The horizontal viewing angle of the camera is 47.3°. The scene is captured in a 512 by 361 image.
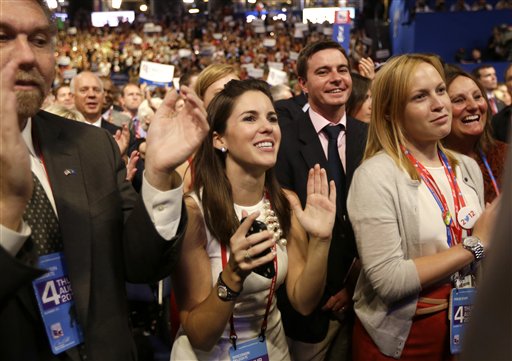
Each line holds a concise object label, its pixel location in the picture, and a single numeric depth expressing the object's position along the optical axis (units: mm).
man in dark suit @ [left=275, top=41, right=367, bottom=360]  2668
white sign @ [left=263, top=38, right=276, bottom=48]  11061
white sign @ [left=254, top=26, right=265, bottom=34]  12736
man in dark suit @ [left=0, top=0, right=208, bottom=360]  1410
